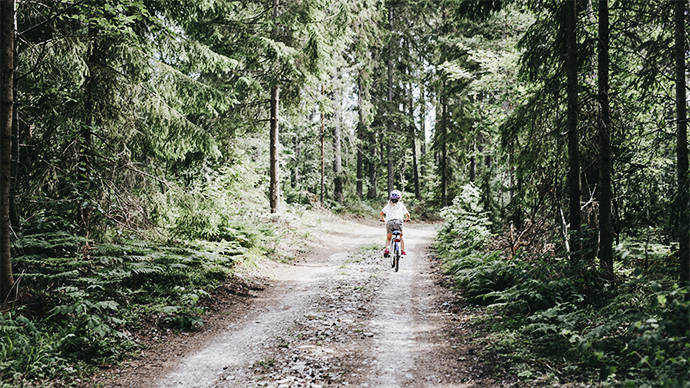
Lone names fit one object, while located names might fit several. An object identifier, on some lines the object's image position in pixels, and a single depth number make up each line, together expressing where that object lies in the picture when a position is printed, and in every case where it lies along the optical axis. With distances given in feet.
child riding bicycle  36.40
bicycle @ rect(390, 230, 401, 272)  35.88
